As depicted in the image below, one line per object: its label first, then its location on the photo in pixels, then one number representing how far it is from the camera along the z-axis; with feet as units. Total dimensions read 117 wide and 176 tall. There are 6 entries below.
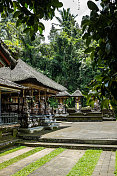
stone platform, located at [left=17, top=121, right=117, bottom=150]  26.08
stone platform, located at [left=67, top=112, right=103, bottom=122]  67.87
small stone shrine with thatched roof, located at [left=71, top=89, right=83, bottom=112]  78.50
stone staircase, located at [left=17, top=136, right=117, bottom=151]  25.53
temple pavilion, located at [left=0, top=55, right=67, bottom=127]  38.13
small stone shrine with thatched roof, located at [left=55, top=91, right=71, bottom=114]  79.79
